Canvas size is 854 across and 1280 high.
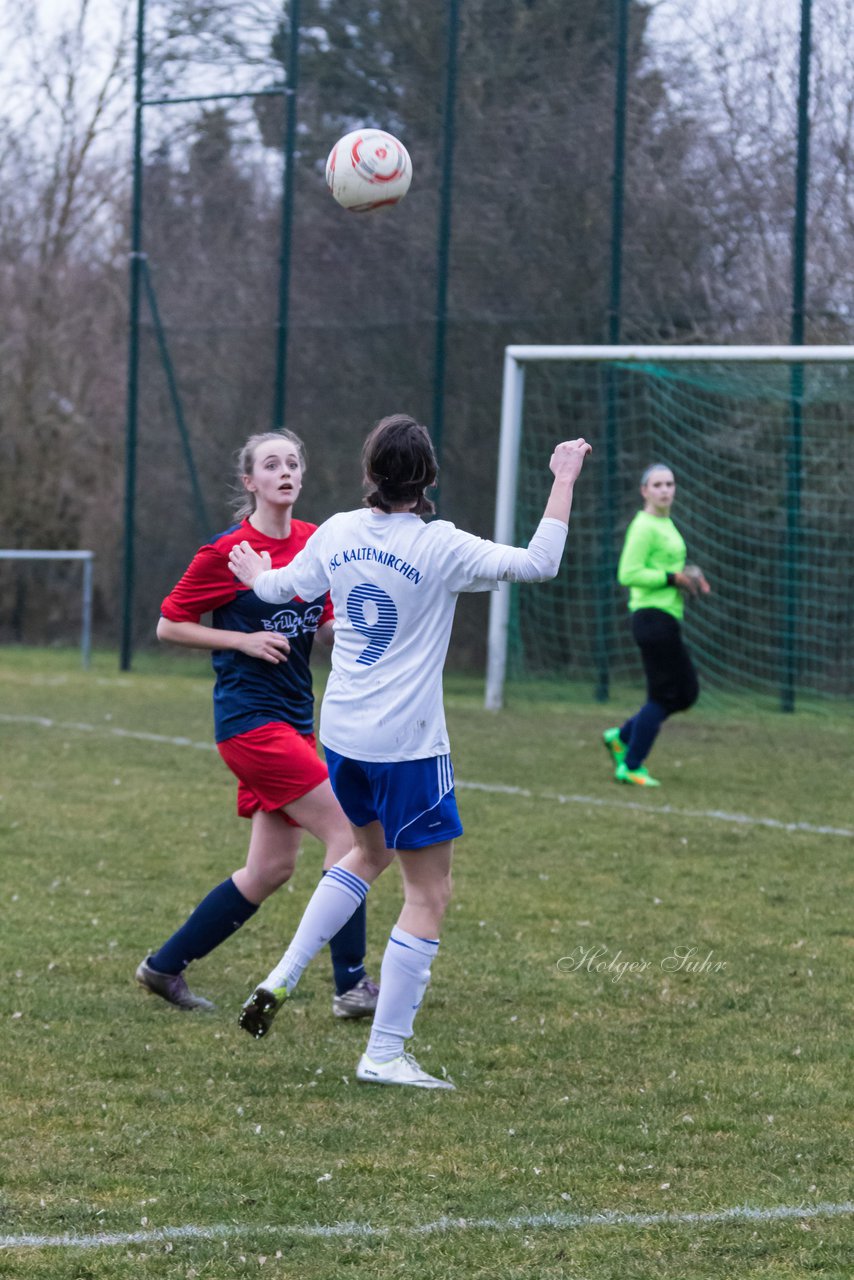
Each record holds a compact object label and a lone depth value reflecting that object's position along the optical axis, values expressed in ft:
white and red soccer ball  39.52
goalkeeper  63.51
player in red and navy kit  33.14
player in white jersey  28.73
